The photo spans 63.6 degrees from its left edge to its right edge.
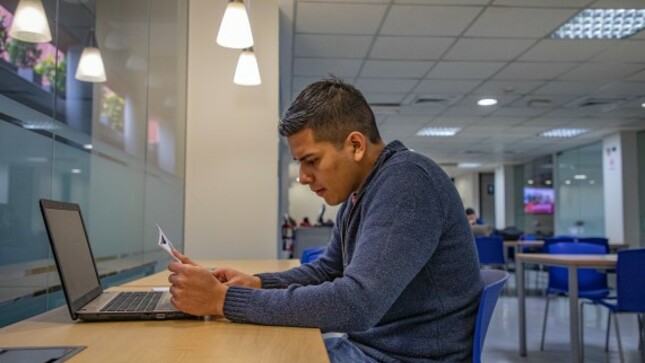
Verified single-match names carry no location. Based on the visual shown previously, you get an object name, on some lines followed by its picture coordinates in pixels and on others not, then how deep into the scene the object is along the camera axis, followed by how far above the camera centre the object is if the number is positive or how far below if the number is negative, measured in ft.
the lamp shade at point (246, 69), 10.29 +2.79
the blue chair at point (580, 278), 14.12 -1.82
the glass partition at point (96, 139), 4.37 +0.87
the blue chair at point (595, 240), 20.61 -1.13
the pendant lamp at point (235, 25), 8.14 +2.91
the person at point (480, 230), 30.23 -1.09
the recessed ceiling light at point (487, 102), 21.81 +4.69
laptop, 3.49 -0.53
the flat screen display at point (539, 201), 45.27 +0.95
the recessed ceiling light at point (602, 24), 12.85 +4.89
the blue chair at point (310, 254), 9.18 -0.79
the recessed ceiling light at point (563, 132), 29.60 +4.64
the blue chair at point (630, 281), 10.82 -1.45
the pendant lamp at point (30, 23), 4.38 +1.65
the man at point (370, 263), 3.28 -0.35
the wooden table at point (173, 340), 2.70 -0.76
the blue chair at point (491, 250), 23.98 -1.78
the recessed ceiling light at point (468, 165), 47.91 +4.33
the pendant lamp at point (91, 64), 6.19 +1.82
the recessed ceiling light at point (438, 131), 29.04 +4.61
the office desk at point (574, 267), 11.42 -1.26
